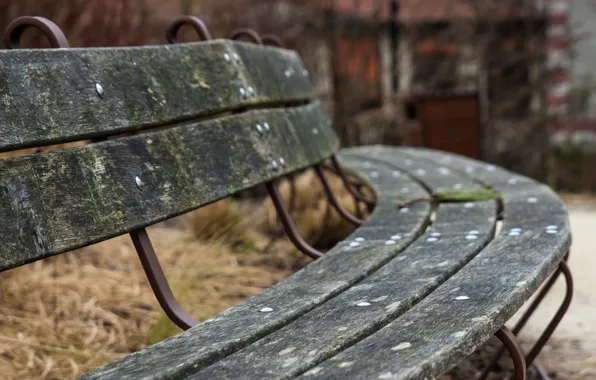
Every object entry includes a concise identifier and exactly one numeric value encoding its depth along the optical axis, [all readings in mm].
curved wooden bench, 1334
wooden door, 9180
